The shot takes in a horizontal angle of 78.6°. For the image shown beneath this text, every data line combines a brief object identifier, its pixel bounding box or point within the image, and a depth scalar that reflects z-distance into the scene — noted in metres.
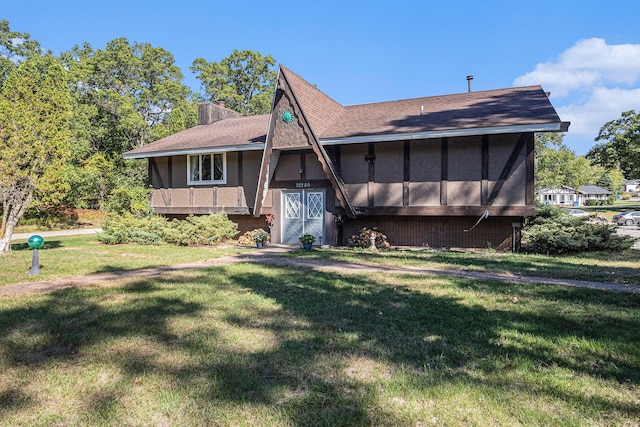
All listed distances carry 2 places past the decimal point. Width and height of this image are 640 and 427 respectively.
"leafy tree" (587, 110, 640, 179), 39.28
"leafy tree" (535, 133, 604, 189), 33.19
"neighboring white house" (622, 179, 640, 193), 123.44
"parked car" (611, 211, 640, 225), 33.66
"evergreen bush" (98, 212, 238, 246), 13.77
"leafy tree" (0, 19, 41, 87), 33.81
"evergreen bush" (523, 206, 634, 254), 11.80
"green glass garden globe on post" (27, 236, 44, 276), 7.69
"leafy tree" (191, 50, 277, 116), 41.53
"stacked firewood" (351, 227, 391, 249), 13.72
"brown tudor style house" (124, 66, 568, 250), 12.22
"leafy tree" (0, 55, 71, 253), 10.29
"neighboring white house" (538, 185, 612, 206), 83.33
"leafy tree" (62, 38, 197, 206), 26.67
